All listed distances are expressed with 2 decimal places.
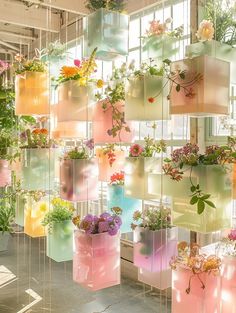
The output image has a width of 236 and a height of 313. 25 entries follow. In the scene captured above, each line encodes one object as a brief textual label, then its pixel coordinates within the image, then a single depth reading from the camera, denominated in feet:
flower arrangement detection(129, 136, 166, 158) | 8.06
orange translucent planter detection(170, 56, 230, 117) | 6.20
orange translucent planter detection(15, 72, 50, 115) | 9.57
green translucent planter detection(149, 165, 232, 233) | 6.33
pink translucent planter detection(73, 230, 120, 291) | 7.91
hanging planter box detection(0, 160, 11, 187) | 12.60
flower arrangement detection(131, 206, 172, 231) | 7.83
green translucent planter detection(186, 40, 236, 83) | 6.67
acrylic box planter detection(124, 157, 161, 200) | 7.86
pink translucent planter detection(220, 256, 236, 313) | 6.46
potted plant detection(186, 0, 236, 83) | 6.68
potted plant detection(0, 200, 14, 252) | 15.39
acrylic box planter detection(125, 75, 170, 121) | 7.37
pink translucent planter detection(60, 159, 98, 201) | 8.72
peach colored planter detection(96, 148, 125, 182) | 9.43
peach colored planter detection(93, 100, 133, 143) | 8.65
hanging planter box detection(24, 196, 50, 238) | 11.06
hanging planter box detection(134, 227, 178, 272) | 7.60
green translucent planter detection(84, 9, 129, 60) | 8.14
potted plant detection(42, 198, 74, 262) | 9.80
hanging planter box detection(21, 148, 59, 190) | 10.09
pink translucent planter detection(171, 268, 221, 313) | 6.39
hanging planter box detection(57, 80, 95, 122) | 8.57
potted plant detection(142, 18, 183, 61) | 7.65
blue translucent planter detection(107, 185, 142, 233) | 9.08
